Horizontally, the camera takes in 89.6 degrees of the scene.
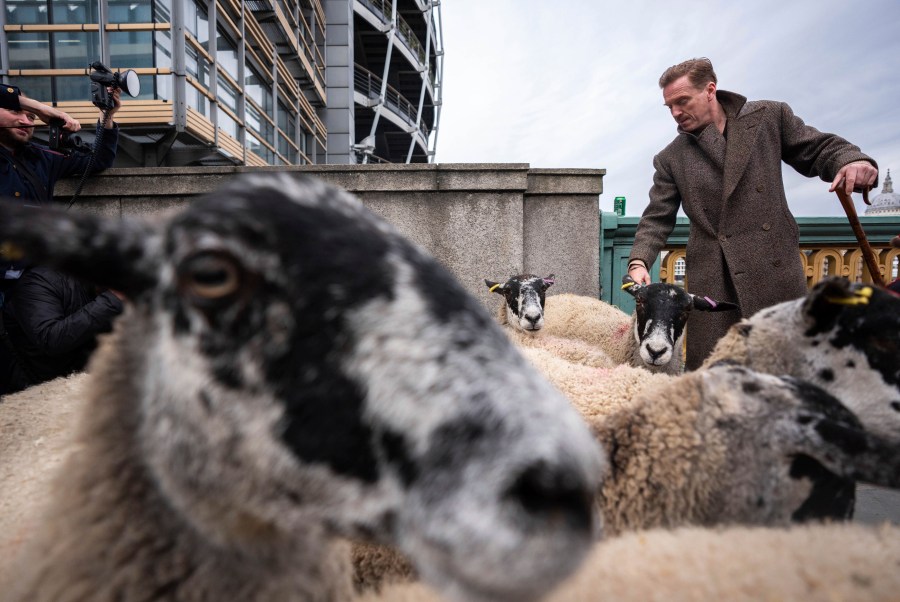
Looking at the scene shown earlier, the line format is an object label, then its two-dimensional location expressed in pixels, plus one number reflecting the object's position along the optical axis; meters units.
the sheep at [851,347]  1.80
